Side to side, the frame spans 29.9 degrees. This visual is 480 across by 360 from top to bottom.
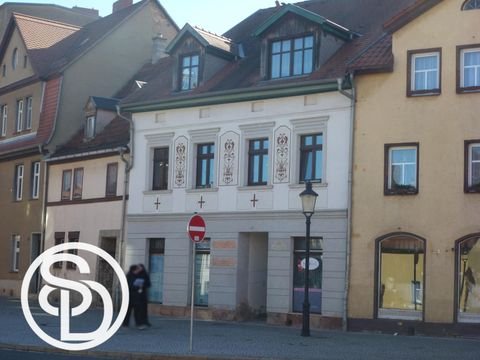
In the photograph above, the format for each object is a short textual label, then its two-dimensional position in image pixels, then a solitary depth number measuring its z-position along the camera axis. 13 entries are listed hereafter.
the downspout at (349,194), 26.55
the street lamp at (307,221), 23.89
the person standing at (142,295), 23.84
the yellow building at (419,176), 25.03
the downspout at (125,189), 33.31
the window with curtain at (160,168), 32.44
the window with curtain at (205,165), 31.03
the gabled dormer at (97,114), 37.44
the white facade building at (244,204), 27.47
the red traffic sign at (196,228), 18.81
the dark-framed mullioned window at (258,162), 29.61
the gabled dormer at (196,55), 32.50
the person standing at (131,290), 24.06
